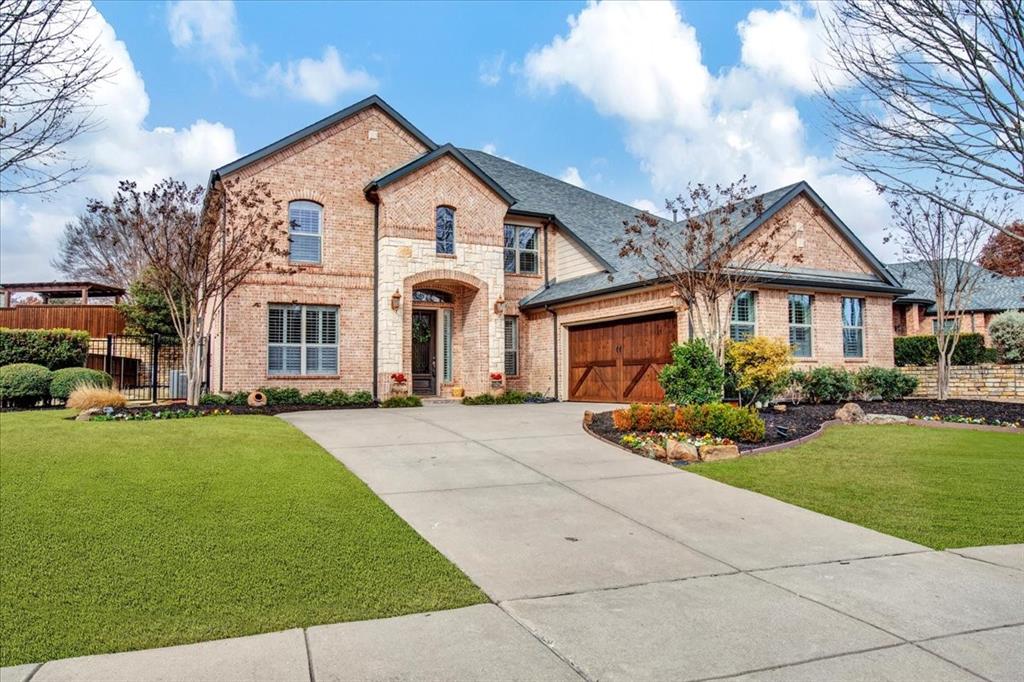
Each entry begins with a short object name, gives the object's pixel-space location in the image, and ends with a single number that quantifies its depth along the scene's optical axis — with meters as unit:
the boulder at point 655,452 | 9.71
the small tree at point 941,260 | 17.02
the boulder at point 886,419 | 13.19
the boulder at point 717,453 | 9.62
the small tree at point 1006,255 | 28.48
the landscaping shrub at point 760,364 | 13.74
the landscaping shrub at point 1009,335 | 23.94
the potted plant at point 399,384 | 17.84
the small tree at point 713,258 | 14.02
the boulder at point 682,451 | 9.55
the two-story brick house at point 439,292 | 17.14
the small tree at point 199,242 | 14.58
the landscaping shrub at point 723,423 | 10.56
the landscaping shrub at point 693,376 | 12.31
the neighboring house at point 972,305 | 28.25
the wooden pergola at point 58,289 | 27.84
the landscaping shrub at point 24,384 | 15.80
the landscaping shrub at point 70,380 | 16.33
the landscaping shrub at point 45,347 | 17.84
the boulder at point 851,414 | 13.17
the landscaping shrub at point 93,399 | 13.85
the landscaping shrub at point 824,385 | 16.50
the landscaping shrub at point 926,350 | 23.45
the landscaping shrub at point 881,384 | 17.41
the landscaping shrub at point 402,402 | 17.09
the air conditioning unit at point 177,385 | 19.28
